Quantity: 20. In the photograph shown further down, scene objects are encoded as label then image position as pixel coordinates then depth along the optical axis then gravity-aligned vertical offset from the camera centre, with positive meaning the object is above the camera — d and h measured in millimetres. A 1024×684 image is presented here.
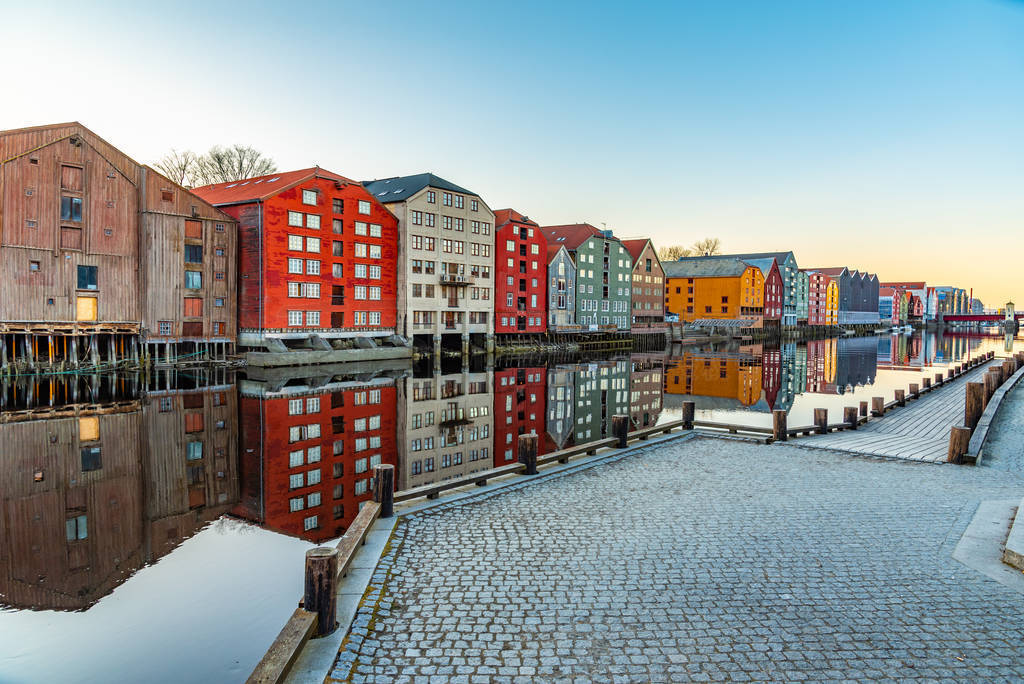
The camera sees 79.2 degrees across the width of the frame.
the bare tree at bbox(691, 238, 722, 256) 138375 +17089
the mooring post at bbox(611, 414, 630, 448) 15867 -2694
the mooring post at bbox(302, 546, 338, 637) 6219 -2690
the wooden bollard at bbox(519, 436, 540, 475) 12922 -2699
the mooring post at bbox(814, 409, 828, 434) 18856 -2913
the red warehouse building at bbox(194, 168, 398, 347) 48344 +5425
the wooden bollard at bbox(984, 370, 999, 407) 24205 -2345
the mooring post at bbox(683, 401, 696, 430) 18781 -2799
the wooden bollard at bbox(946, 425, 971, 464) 14664 -2805
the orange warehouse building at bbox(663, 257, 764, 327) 108125 +6099
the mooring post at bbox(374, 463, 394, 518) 9922 -2680
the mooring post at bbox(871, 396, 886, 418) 22531 -2995
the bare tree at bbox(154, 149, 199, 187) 63438 +15640
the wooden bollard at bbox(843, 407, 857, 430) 20109 -3038
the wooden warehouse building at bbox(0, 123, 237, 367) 38156 +4169
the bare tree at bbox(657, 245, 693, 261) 140500 +16111
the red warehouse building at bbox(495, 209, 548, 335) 69125 +5560
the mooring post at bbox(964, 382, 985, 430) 17266 -2185
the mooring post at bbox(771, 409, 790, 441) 17328 -2860
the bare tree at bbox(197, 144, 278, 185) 65938 +16844
